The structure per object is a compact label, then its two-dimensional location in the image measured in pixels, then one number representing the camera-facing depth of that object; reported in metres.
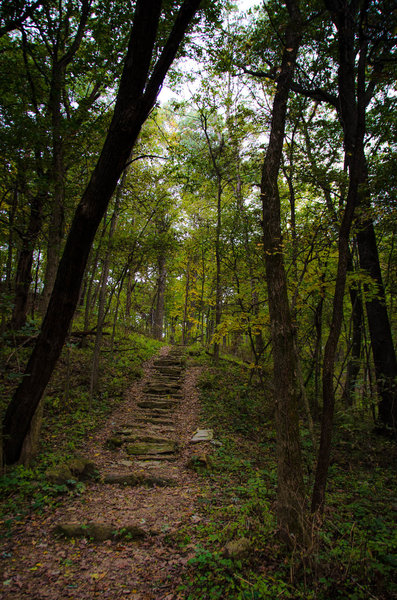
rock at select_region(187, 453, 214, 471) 4.86
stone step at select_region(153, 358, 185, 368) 11.08
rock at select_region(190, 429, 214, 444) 5.83
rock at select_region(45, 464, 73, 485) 3.92
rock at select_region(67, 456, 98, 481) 4.25
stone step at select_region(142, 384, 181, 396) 8.55
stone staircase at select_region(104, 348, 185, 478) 5.24
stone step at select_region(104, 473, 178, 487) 4.35
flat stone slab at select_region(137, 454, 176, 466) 5.13
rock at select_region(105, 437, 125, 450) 5.47
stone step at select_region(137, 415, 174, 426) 6.71
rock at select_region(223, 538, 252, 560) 2.57
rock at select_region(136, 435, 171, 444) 5.74
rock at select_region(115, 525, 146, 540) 3.06
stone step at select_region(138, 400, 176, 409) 7.60
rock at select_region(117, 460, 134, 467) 4.92
